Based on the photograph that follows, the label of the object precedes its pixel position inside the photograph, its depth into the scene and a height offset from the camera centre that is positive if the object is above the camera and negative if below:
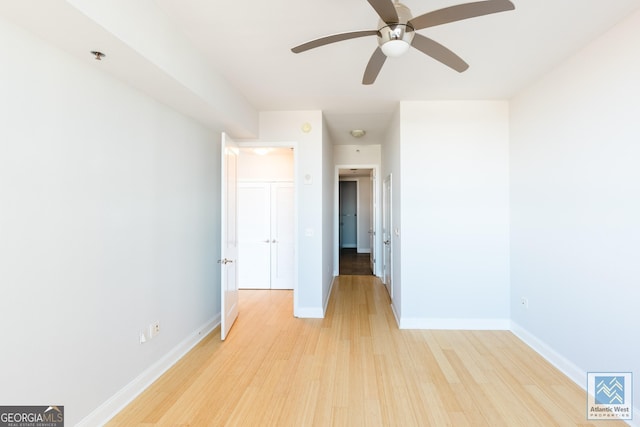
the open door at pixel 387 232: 4.56 -0.28
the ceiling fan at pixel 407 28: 1.33 +0.96
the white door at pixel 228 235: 3.10 -0.22
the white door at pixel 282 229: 4.88 -0.22
